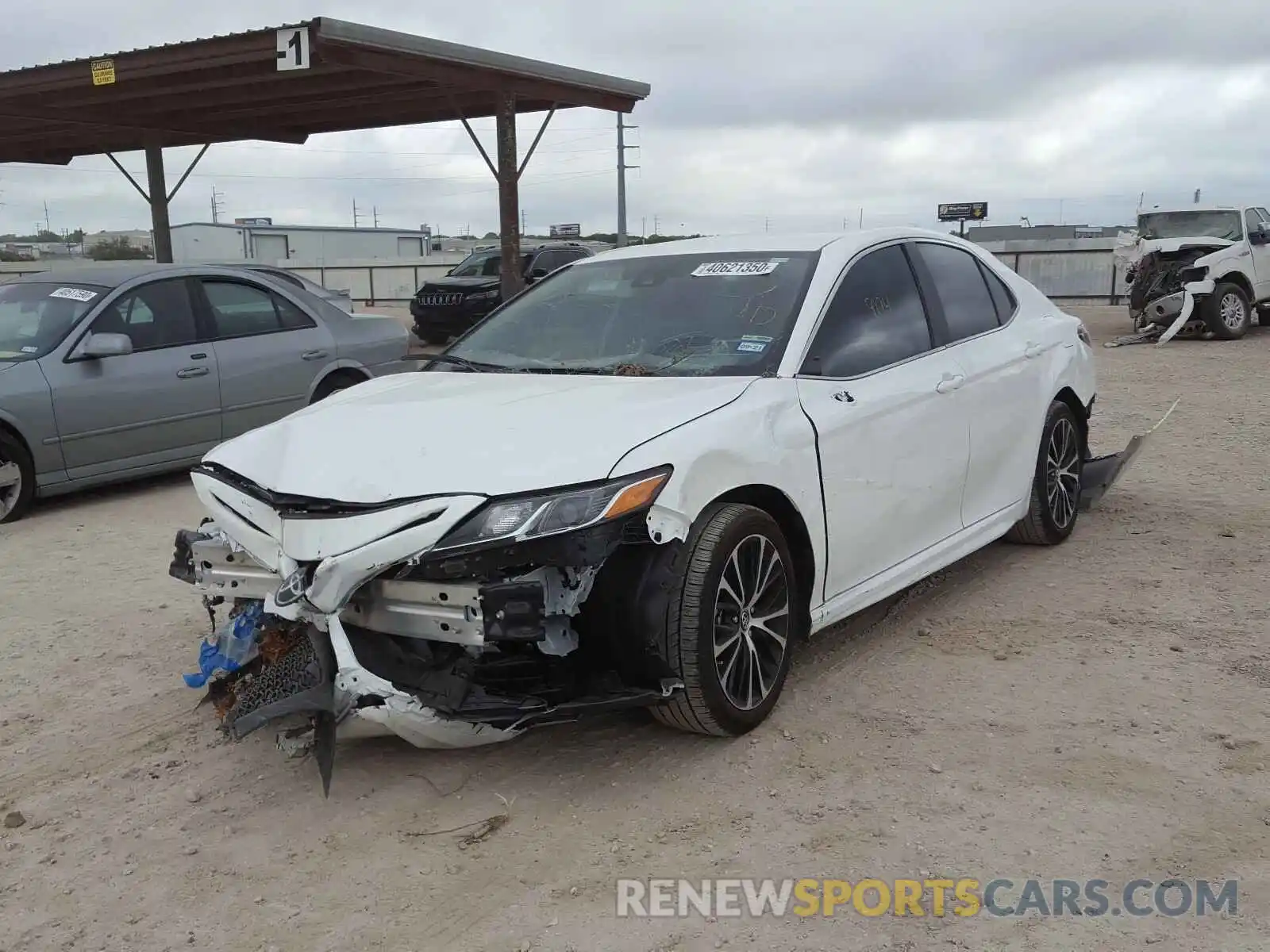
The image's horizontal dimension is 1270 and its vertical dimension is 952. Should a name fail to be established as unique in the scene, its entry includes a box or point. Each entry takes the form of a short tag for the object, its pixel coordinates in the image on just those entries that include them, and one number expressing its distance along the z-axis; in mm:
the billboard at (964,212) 47438
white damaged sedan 3143
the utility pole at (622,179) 39312
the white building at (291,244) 46406
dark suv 17891
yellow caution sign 13461
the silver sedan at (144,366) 7160
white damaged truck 16562
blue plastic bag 3672
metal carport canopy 11969
